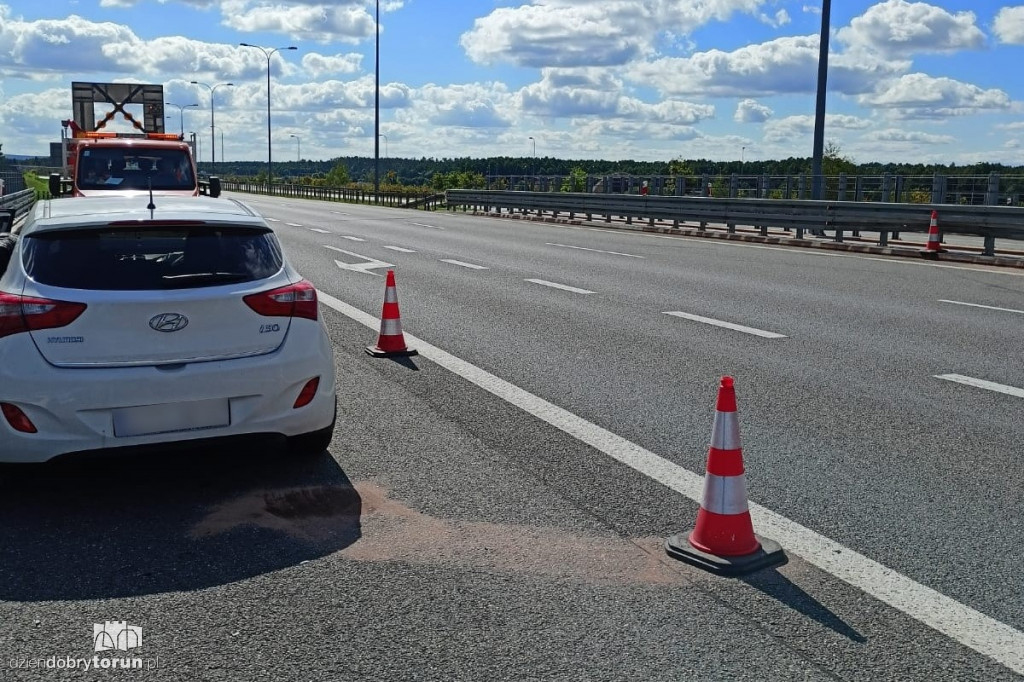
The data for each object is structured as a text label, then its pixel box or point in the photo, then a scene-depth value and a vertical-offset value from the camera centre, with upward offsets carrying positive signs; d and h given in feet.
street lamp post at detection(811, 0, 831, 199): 79.82 +9.07
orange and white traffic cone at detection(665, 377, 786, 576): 13.91 -4.25
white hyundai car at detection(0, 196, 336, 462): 15.75 -2.36
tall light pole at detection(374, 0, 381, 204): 175.91 +15.00
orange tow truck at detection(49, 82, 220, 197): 49.34 +0.66
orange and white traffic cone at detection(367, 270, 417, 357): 29.50 -4.07
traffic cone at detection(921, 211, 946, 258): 63.77 -2.26
